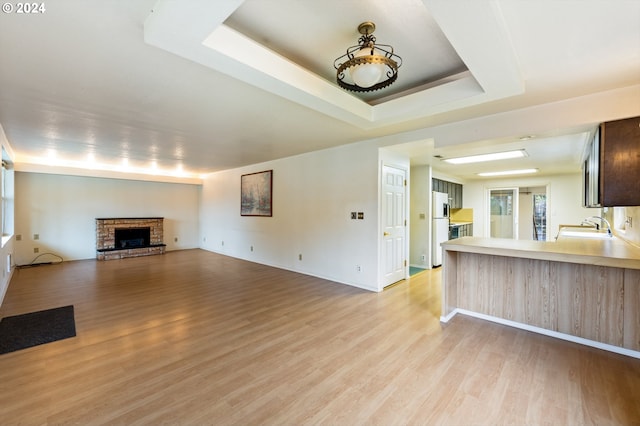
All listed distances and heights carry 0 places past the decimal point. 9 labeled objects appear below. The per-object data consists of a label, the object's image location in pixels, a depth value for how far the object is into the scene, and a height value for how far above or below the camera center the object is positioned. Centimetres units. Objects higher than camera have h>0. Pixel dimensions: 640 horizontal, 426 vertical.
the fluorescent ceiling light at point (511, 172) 644 +95
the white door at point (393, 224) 443 -22
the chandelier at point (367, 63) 189 +102
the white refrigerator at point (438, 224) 600 -28
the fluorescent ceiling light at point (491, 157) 449 +93
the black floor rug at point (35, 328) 265 -123
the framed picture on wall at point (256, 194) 622 +42
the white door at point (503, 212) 809 -2
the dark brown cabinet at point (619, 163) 233 +41
